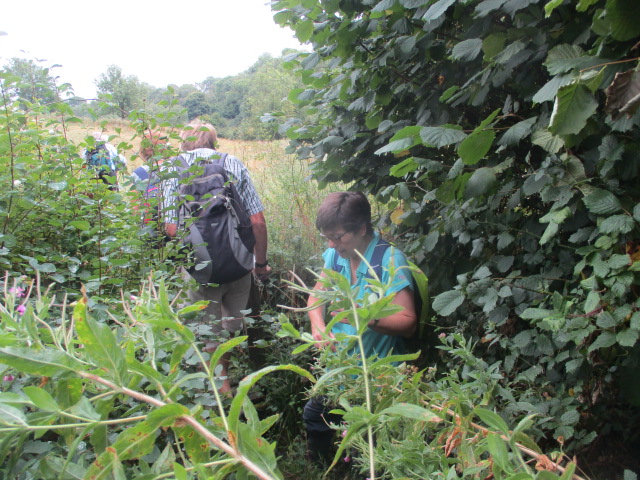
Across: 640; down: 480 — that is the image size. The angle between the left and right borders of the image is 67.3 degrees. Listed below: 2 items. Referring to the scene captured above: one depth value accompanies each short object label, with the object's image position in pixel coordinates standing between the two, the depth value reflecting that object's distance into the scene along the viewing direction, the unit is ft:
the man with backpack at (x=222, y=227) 10.28
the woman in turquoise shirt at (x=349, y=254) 7.95
